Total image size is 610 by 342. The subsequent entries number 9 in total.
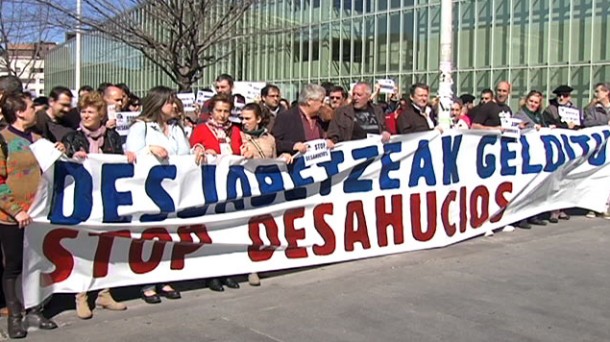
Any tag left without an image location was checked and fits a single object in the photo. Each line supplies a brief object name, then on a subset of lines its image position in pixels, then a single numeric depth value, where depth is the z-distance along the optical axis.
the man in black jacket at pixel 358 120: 8.15
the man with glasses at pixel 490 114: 9.81
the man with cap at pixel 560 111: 10.88
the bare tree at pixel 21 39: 17.55
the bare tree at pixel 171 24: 16.81
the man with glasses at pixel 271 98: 9.12
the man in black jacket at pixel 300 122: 7.46
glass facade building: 20.19
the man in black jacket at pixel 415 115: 8.74
